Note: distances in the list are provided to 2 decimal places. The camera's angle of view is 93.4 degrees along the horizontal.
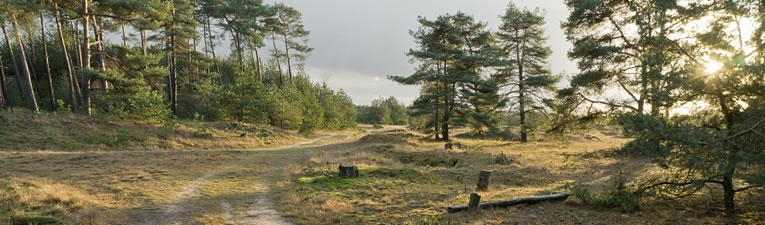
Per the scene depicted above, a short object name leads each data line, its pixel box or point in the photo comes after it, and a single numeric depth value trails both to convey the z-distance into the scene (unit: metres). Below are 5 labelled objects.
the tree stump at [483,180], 11.92
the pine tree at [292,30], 50.66
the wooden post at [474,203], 8.73
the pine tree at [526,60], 31.05
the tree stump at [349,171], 13.70
